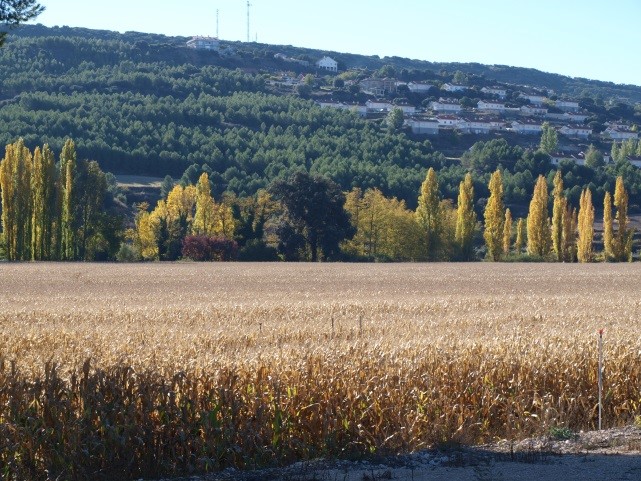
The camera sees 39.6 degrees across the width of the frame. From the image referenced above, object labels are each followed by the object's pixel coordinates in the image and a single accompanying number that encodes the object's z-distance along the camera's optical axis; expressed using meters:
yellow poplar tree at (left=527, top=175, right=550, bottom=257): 81.44
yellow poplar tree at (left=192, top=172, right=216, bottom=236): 76.50
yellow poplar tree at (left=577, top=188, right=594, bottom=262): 80.56
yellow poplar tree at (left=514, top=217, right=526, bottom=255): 83.75
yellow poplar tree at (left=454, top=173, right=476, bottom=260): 80.31
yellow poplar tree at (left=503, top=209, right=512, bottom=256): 82.12
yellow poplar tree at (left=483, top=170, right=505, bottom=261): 80.31
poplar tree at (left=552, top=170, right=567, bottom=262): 81.72
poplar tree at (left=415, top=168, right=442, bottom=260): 79.56
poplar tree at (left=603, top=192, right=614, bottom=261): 82.19
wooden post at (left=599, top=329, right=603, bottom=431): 12.39
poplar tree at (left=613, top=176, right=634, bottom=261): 81.19
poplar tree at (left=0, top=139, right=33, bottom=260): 68.00
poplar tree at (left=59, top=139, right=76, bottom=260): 69.62
